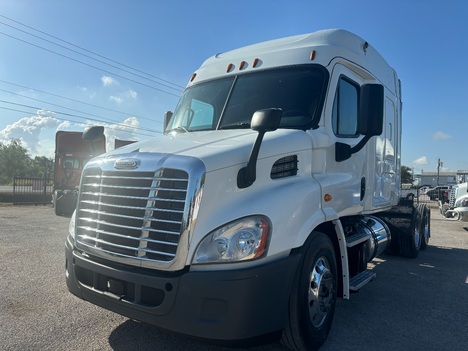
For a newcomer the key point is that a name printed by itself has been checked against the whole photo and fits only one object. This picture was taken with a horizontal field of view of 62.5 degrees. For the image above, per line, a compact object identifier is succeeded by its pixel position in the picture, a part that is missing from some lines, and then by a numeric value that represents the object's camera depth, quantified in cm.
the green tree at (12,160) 8019
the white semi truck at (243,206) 277
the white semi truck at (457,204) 1233
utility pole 6406
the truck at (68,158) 1791
